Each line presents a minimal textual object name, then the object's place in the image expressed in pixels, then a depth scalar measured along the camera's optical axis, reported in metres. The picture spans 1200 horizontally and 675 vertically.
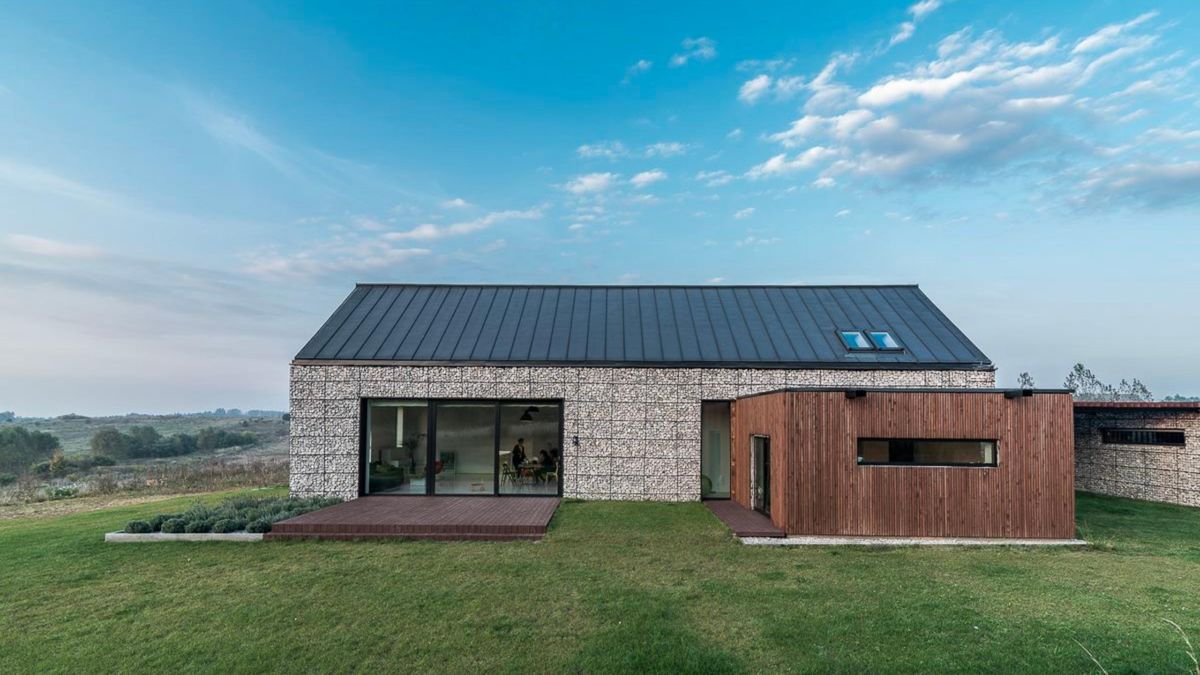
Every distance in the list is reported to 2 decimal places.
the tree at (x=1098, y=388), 32.16
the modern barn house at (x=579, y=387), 11.94
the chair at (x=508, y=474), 12.03
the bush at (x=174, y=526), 8.42
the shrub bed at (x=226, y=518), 8.46
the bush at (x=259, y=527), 8.48
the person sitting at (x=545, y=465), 12.15
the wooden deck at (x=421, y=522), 8.46
